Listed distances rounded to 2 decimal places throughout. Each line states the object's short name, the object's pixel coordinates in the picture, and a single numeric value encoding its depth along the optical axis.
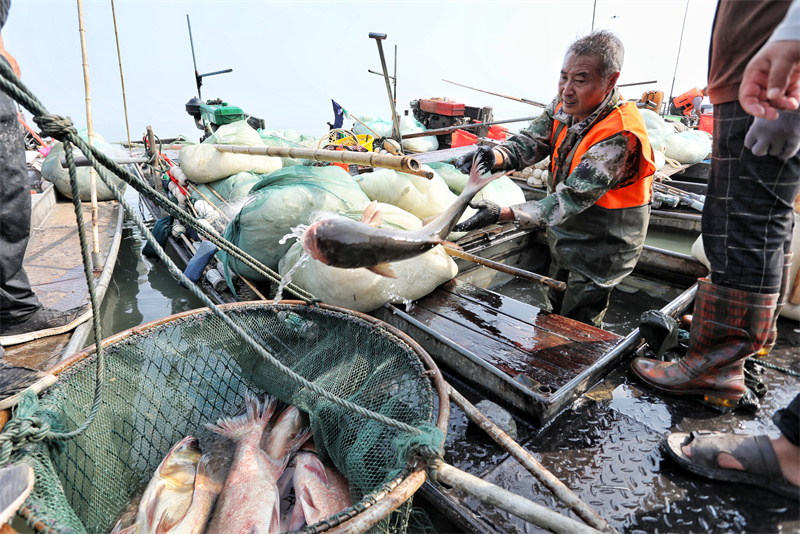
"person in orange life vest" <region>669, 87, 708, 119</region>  19.11
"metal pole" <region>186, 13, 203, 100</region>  13.89
